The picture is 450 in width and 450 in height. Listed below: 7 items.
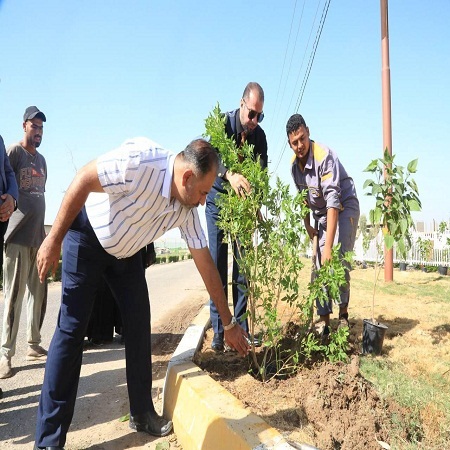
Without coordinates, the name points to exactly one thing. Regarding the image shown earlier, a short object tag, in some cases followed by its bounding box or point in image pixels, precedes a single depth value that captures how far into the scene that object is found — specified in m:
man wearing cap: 4.02
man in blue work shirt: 3.64
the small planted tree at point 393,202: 4.15
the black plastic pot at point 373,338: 3.58
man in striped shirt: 2.21
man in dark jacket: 3.42
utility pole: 10.59
